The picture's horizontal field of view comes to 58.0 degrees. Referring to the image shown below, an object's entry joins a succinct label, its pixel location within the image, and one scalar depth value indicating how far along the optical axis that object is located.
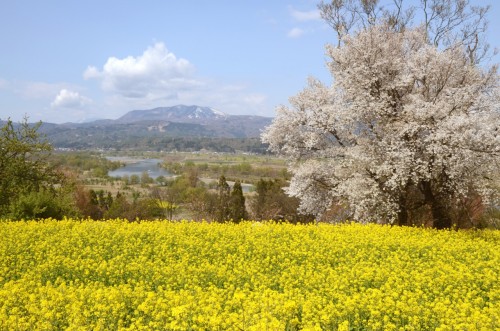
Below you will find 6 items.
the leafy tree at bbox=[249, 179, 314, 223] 46.25
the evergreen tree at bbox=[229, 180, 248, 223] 55.00
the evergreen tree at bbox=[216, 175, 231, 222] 51.46
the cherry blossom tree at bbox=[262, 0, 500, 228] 18.17
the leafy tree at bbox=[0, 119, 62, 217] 25.27
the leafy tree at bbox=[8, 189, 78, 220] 21.00
